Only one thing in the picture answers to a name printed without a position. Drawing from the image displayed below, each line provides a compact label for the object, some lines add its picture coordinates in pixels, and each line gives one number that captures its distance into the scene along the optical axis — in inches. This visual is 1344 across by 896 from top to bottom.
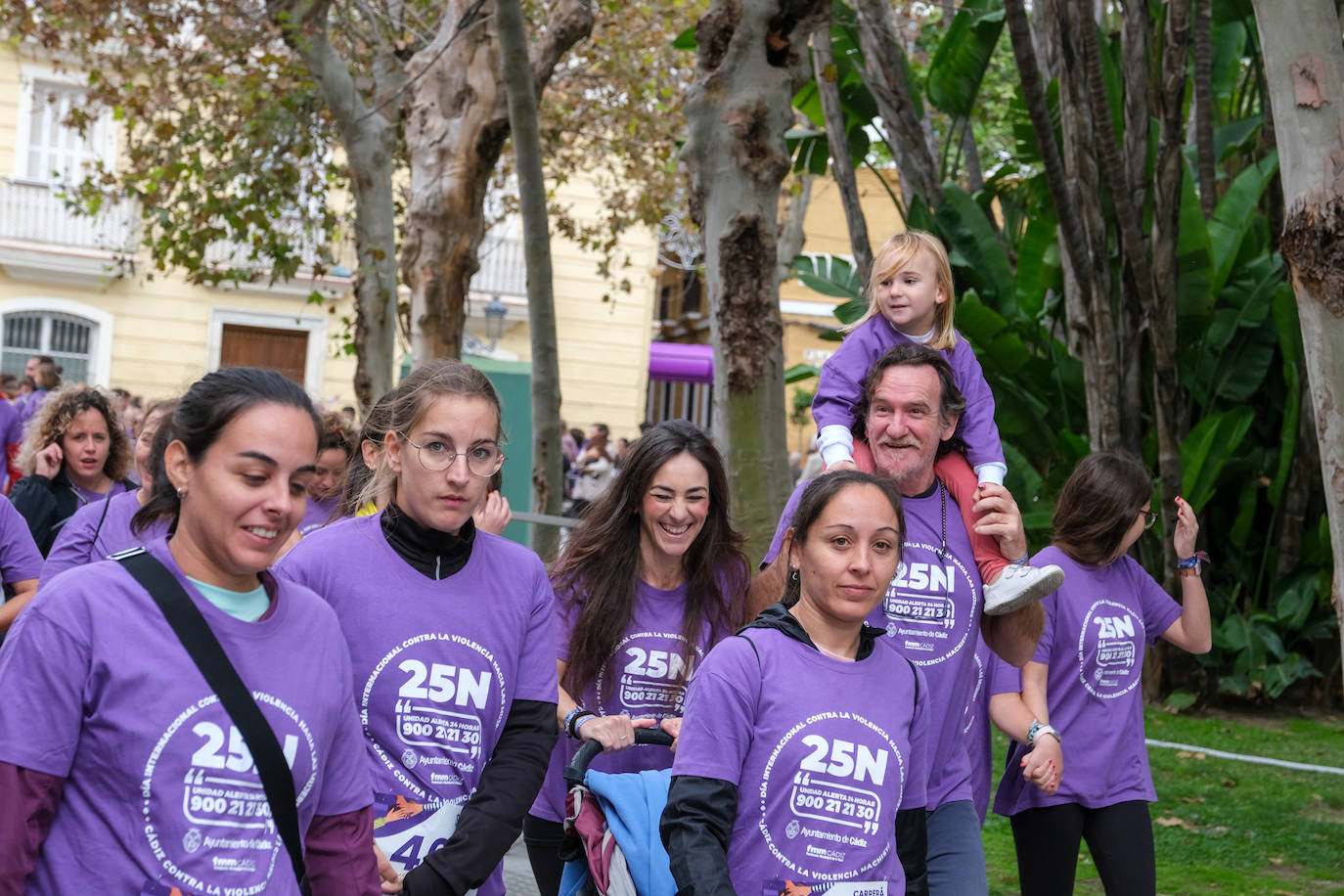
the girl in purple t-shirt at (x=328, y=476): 224.2
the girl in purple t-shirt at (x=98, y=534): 181.8
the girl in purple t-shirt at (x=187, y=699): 89.9
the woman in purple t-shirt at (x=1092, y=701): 175.5
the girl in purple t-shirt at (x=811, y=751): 120.9
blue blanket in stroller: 130.3
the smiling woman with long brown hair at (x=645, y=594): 161.5
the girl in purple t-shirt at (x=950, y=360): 155.5
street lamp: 956.6
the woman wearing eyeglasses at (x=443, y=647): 124.8
